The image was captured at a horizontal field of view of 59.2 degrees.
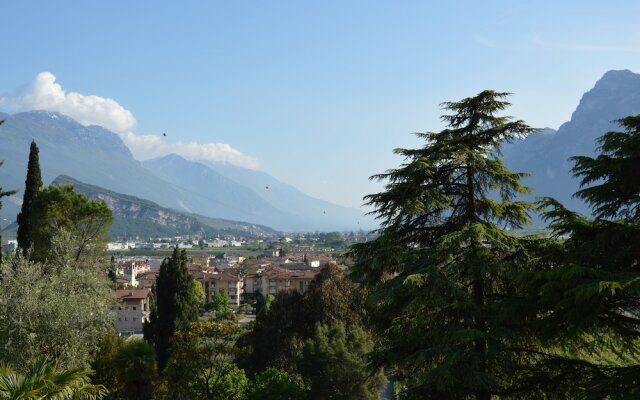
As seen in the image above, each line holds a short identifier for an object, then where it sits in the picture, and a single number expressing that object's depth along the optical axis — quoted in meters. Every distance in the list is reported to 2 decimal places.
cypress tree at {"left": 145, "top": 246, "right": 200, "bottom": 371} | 38.38
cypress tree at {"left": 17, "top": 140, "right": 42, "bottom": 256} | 26.89
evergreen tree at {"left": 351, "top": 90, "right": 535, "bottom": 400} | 9.02
